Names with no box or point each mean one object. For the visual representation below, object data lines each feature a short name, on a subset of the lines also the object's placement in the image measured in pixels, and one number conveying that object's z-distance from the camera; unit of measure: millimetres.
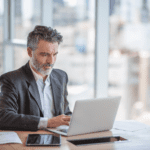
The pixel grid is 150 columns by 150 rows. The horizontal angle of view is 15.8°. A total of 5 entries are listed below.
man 2436
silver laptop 2264
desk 2150
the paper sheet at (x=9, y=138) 2189
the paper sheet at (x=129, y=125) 2468
